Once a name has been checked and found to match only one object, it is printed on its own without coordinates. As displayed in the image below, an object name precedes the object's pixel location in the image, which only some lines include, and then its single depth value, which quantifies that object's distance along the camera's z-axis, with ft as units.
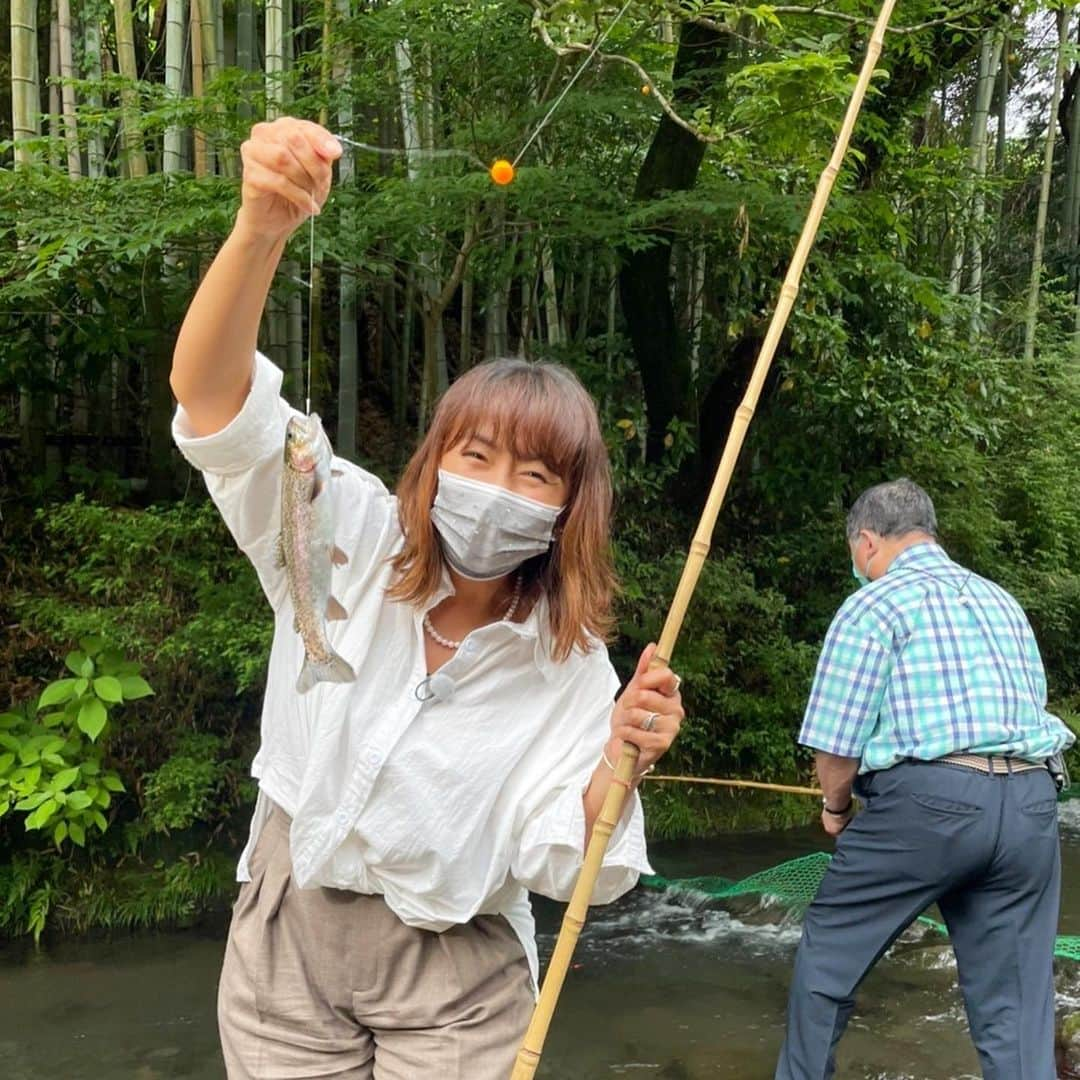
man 9.93
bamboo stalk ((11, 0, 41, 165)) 17.70
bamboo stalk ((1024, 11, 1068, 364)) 31.71
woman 4.97
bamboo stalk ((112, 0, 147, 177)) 17.03
